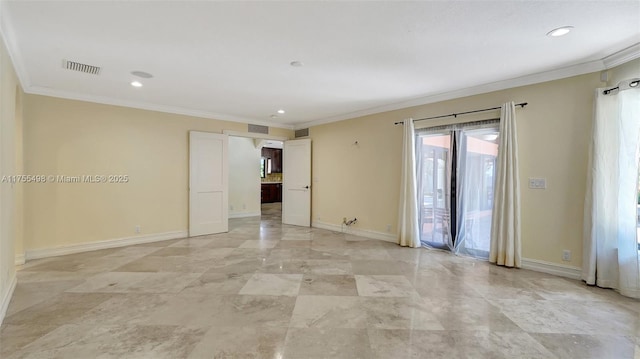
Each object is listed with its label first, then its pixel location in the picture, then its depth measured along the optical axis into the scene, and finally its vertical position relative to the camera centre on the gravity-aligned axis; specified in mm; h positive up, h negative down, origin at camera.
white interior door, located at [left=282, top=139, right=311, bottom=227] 6559 -225
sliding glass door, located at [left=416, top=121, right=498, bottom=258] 4027 -147
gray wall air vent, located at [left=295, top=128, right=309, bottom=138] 6758 +1051
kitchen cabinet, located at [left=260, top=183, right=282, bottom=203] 10773 -761
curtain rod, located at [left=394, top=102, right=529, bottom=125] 3643 +968
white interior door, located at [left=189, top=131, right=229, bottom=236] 5457 -205
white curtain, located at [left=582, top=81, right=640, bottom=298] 2869 -204
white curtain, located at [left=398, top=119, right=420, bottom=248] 4668 -344
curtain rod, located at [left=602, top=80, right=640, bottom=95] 2807 +968
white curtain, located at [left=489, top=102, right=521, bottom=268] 3625 -279
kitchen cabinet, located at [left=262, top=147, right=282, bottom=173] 11133 +729
